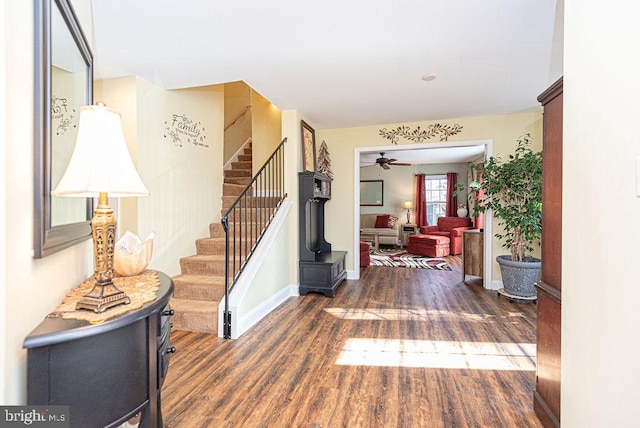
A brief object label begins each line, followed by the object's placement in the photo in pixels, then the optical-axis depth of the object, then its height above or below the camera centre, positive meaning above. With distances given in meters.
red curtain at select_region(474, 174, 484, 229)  7.82 -0.22
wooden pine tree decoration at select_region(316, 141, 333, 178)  4.96 +0.84
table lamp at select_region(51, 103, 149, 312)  0.99 +0.11
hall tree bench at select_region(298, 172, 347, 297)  4.08 -0.64
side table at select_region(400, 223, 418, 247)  8.89 -0.49
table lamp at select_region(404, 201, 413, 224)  9.16 +0.18
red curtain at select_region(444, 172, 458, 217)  8.88 +0.47
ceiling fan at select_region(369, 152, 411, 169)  6.89 +1.18
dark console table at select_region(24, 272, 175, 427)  0.84 -0.46
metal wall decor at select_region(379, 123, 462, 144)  4.61 +1.24
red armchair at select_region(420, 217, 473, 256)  7.62 -0.41
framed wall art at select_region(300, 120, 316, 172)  4.34 +0.96
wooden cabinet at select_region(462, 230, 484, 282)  4.70 -0.60
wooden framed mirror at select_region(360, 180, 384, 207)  9.64 +0.63
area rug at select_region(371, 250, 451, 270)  6.14 -1.04
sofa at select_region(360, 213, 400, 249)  8.52 -0.42
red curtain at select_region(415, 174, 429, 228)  9.14 +0.30
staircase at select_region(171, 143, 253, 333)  2.85 -0.72
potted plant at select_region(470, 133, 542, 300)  3.79 +0.09
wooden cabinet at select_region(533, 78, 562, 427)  1.58 -0.33
